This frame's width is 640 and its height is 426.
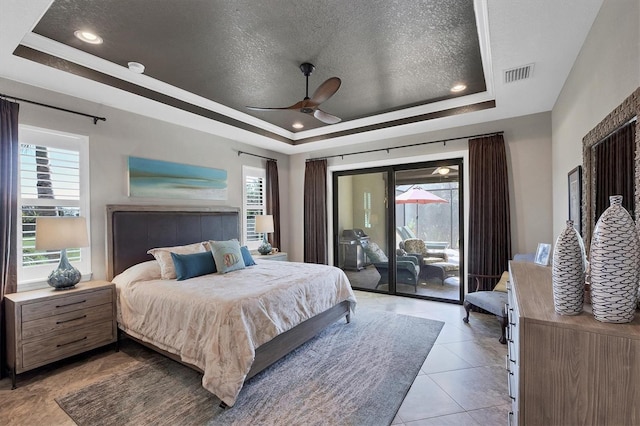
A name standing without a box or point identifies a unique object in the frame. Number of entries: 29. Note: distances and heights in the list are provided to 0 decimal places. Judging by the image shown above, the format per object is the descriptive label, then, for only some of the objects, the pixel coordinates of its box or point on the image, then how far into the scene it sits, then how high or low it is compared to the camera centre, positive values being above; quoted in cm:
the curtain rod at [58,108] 273 +109
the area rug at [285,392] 208 -143
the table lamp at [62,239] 265 -22
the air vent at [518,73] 266 +127
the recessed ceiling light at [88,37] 241 +147
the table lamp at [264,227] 499 -24
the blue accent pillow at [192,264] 325 -58
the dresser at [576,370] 97 -56
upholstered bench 321 -104
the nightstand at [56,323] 250 -99
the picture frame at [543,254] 226 -35
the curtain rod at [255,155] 504 +103
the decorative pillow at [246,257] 401 -60
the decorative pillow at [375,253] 525 -75
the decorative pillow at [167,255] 333 -48
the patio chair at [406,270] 498 -101
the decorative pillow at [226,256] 352 -52
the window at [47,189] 288 +27
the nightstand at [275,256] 496 -74
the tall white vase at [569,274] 114 -25
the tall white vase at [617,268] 103 -21
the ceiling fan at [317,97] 260 +109
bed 226 -83
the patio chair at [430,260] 472 -80
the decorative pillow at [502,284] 375 -94
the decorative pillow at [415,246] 494 -58
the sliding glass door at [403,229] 466 -29
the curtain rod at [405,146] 414 +106
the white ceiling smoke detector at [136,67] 285 +143
